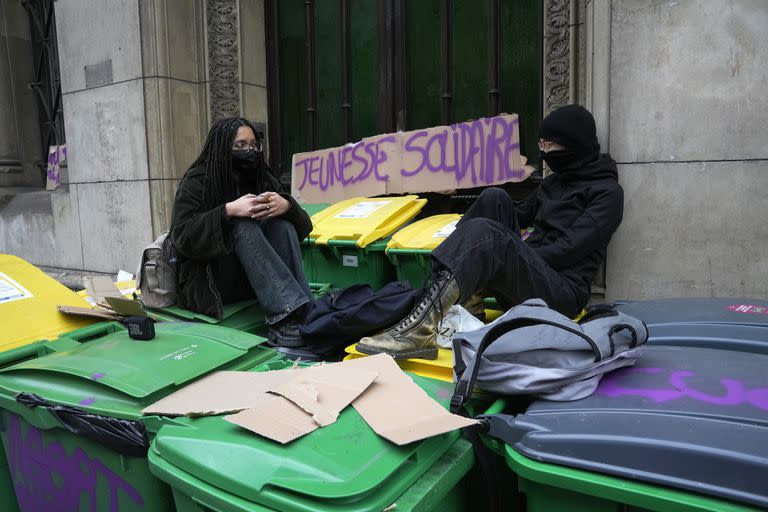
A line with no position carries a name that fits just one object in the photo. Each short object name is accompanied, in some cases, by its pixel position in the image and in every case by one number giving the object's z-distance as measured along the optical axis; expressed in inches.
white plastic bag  99.2
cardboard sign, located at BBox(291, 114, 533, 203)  181.8
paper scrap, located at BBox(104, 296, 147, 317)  95.8
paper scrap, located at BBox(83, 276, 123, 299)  123.7
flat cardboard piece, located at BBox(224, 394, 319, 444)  54.5
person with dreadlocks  115.6
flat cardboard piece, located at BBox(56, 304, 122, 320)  96.9
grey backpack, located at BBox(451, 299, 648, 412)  59.1
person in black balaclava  98.4
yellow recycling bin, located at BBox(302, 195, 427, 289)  145.6
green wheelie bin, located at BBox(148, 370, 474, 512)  48.1
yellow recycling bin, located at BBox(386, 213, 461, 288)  134.5
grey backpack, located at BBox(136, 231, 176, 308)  120.3
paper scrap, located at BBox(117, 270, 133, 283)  177.5
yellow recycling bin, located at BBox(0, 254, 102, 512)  83.8
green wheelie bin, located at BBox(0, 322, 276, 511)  63.7
